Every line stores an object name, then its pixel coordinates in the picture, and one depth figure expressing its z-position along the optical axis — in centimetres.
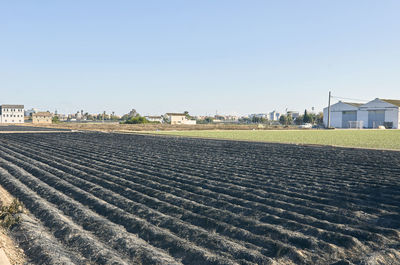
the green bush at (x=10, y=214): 571
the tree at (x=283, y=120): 12496
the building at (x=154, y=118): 14362
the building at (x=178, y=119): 12219
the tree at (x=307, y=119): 11935
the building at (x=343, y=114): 7112
